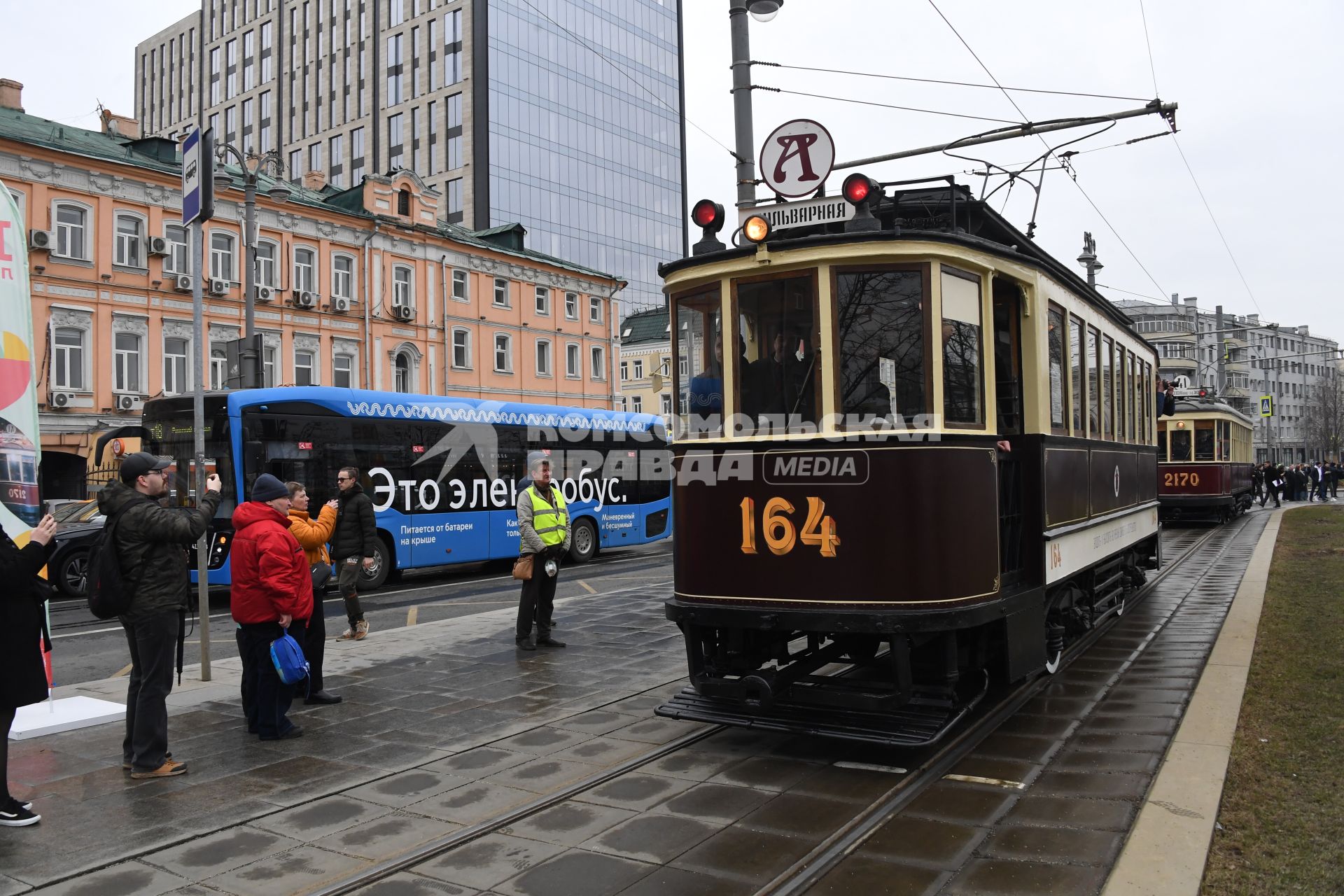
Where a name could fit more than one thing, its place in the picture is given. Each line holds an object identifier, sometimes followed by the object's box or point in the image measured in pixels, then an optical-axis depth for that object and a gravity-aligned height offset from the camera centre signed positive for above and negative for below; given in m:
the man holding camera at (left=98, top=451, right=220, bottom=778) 5.97 -0.56
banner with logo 6.69 +0.64
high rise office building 59.91 +23.35
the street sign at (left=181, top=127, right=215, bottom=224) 8.27 +2.42
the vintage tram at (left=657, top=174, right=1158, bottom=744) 5.98 -0.06
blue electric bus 15.36 +0.34
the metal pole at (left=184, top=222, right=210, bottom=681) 8.23 +0.54
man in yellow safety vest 10.07 -0.66
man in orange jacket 8.01 -0.56
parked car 15.94 -1.01
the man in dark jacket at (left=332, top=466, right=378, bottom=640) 10.37 -0.52
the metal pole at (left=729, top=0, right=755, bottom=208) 10.70 +4.07
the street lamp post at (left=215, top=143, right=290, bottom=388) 18.00 +4.57
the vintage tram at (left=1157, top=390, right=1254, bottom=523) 26.17 +0.07
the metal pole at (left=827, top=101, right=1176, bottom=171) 10.93 +3.54
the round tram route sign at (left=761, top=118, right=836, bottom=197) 7.08 +2.13
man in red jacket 6.77 -0.75
